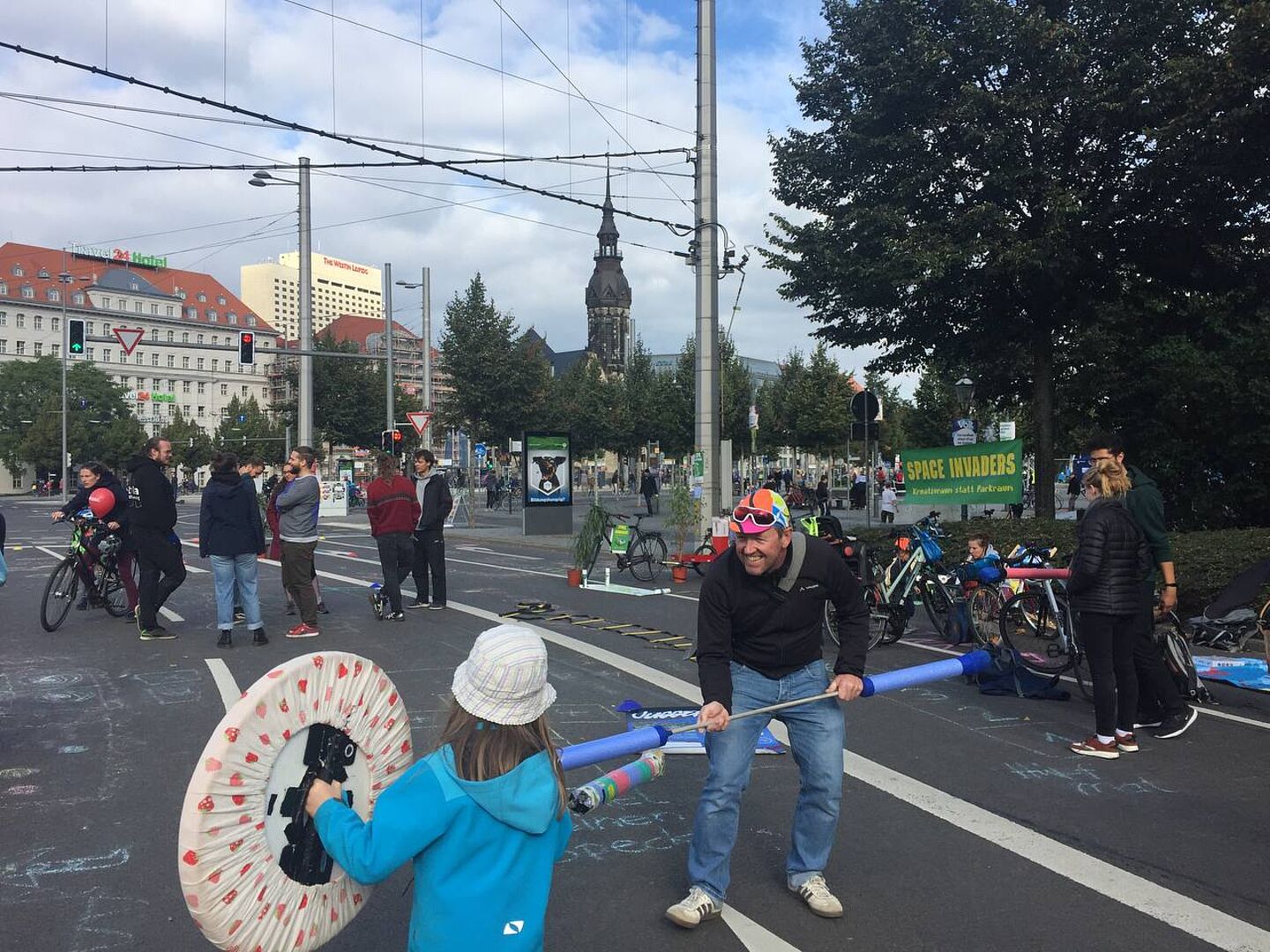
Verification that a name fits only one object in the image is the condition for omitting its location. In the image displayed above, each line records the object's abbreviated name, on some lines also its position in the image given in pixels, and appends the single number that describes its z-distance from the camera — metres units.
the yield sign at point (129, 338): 26.44
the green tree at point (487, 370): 35.28
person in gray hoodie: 10.05
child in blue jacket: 2.17
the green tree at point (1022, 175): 14.83
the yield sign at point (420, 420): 29.06
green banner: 14.48
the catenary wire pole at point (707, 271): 18.30
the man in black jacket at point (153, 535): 9.80
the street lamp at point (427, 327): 33.31
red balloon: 10.41
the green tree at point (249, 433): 83.94
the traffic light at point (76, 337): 26.05
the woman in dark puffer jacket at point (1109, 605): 5.85
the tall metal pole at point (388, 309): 33.55
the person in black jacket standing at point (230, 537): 9.34
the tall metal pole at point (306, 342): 25.39
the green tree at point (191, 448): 83.31
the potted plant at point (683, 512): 18.36
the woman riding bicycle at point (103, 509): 10.59
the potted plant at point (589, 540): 15.61
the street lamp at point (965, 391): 20.53
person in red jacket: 11.17
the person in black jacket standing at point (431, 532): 11.66
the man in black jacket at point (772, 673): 3.74
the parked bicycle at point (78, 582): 10.45
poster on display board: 25.61
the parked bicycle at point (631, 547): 15.41
